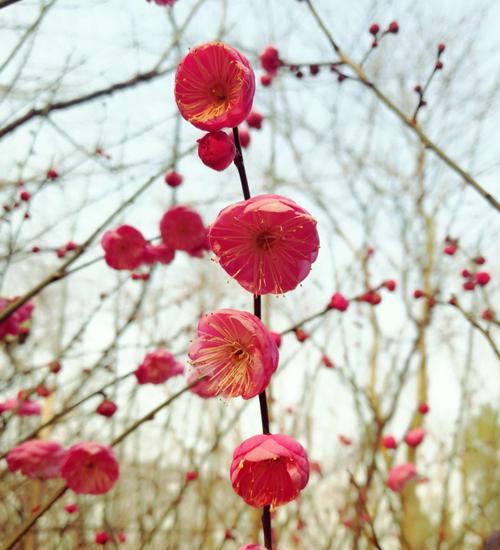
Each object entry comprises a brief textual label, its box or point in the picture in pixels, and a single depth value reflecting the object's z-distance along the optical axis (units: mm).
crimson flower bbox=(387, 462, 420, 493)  450
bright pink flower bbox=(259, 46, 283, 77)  382
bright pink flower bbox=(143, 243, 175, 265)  359
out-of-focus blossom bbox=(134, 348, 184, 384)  361
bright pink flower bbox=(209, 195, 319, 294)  207
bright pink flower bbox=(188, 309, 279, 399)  201
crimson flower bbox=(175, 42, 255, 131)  207
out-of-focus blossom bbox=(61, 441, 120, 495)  313
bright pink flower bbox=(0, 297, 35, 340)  347
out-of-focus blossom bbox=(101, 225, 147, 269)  338
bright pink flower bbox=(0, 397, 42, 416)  355
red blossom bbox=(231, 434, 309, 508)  199
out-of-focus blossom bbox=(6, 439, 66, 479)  325
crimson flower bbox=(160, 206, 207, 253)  353
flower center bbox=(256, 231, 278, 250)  218
